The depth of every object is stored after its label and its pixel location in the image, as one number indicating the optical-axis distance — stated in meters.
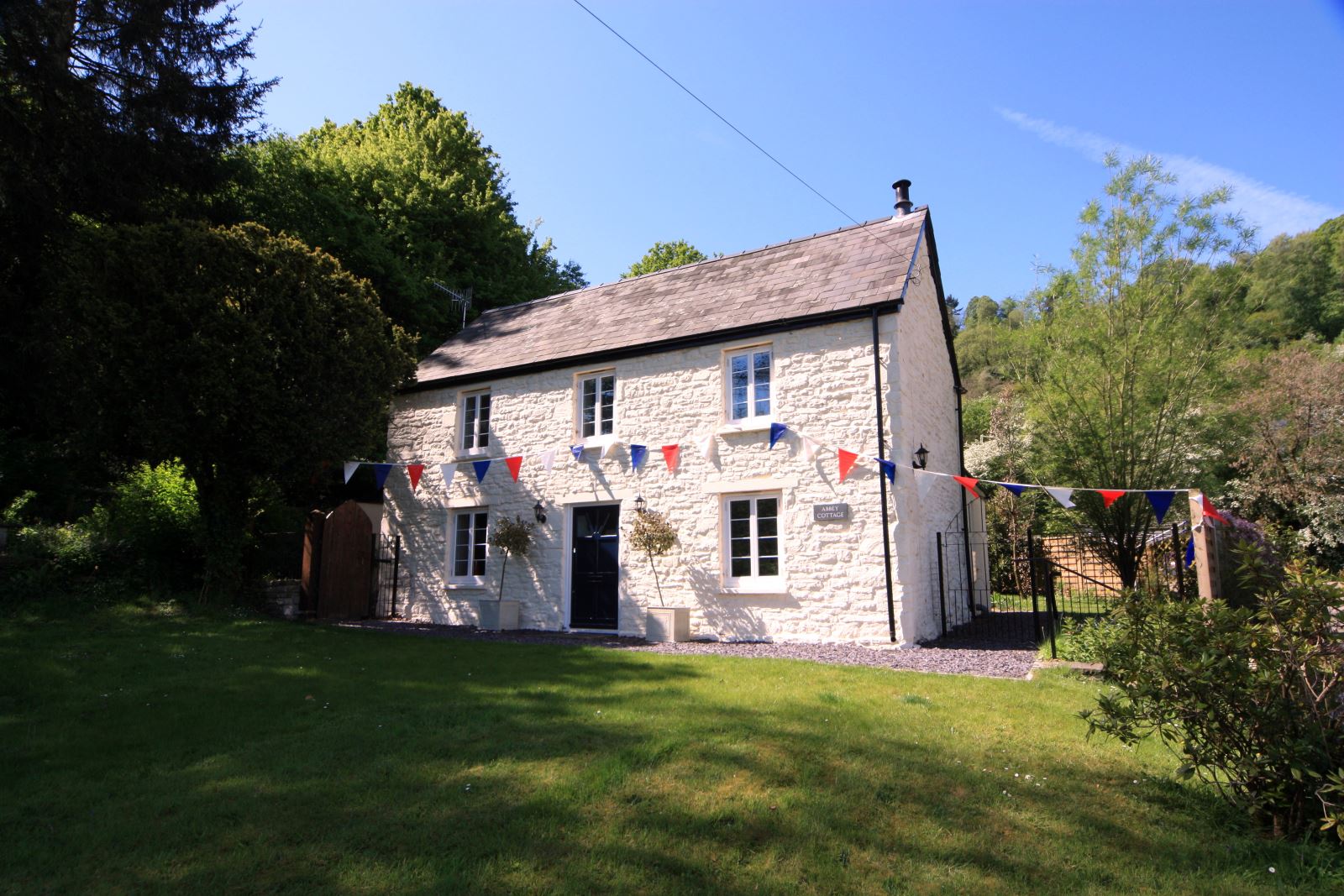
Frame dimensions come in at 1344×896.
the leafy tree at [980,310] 60.70
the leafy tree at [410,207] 21.94
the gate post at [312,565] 14.10
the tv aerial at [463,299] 21.49
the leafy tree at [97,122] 11.34
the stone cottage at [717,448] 11.19
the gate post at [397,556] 15.64
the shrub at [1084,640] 8.44
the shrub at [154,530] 13.32
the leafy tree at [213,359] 11.28
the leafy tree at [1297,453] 18.56
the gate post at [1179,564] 8.77
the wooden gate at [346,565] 14.45
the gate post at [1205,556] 7.87
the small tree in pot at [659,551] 11.64
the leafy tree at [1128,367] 13.07
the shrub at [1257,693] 3.62
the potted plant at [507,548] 13.42
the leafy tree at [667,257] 34.91
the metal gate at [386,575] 15.61
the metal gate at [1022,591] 10.54
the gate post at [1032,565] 9.24
